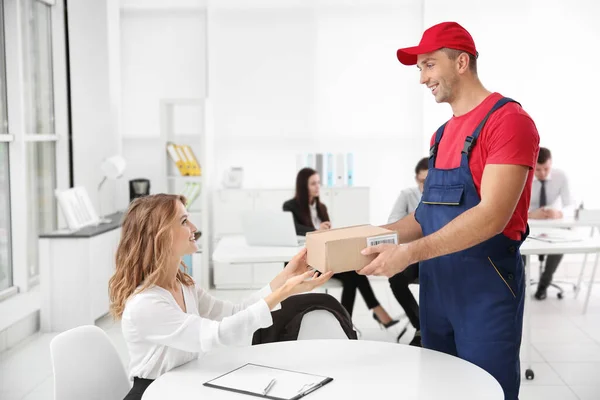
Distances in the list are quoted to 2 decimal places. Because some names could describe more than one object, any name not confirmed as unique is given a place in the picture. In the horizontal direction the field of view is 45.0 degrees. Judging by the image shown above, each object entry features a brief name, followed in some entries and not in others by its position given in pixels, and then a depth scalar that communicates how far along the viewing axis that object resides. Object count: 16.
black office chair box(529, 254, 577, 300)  6.66
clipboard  1.96
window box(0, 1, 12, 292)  5.42
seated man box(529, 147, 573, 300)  6.43
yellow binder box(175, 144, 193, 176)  7.10
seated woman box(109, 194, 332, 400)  2.27
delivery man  2.26
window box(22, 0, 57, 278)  5.99
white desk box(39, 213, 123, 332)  5.33
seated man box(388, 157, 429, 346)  4.81
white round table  1.98
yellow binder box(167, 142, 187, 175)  7.05
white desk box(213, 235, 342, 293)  4.34
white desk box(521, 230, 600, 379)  4.36
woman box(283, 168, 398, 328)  5.78
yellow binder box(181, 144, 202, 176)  7.14
